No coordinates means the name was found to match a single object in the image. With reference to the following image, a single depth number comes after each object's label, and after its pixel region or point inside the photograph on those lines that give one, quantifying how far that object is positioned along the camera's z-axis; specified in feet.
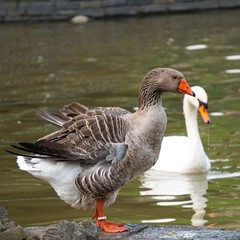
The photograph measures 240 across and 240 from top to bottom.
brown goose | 25.86
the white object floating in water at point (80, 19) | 81.41
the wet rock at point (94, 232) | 23.35
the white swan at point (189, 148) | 39.75
